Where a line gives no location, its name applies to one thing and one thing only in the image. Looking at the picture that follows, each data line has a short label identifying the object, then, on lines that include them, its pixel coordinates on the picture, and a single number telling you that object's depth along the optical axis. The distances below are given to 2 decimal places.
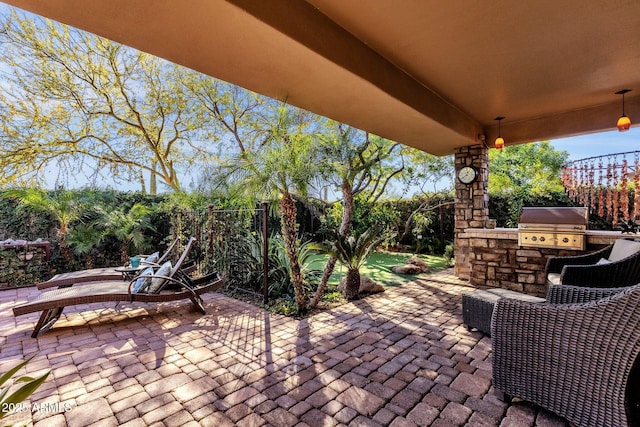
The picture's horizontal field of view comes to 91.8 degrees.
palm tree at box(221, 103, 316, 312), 3.95
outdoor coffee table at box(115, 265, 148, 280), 4.78
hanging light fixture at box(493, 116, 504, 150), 5.85
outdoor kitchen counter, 5.08
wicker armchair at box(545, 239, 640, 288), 3.02
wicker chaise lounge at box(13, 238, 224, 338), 3.50
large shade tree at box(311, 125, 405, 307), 4.65
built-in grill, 4.71
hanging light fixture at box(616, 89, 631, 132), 4.62
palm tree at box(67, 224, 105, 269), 6.89
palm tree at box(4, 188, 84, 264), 6.38
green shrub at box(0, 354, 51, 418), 1.17
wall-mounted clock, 6.41
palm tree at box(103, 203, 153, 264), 7.22
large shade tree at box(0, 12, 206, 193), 7.65
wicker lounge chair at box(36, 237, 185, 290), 4.54
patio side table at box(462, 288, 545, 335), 3.29
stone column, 6.41
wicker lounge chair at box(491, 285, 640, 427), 1.73
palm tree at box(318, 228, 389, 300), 5.01
